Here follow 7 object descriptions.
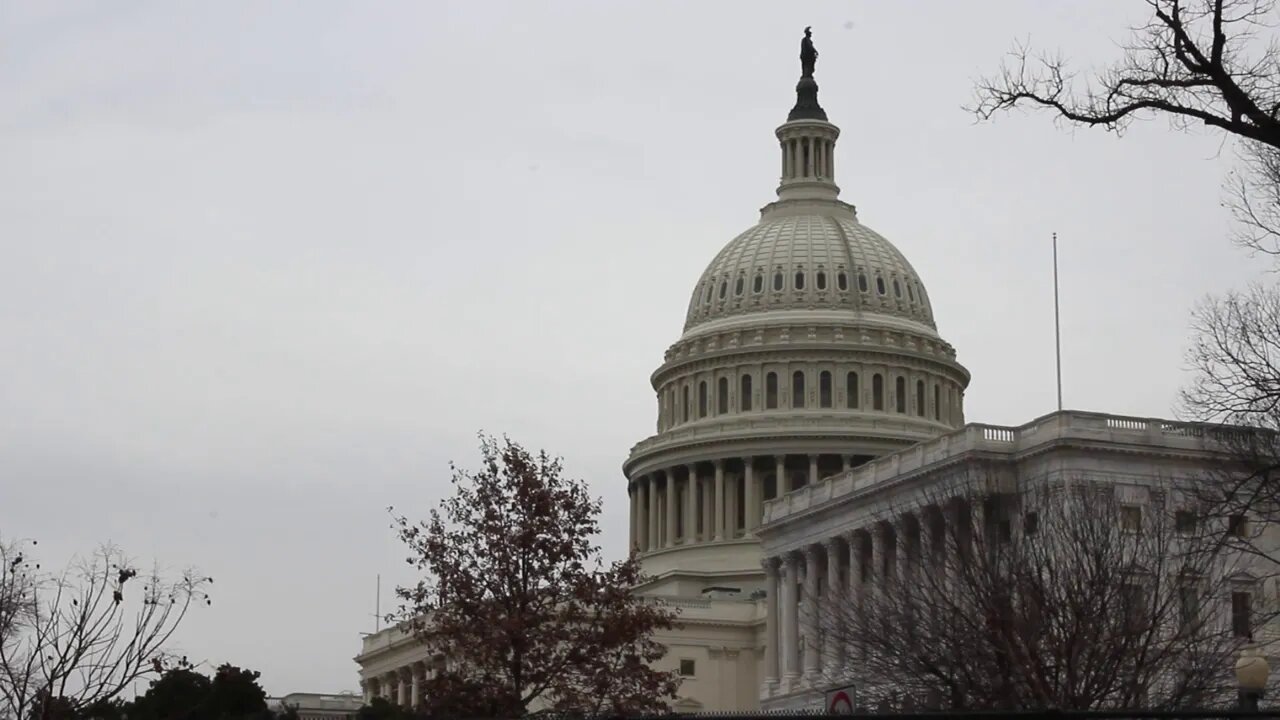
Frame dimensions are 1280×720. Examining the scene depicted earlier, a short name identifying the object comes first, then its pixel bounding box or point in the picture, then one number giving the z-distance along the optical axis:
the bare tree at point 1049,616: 68.56
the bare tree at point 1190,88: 34.62
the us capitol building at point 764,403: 154.12
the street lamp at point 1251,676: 47.44
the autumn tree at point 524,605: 69.31
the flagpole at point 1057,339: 123.75
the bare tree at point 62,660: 58.41
